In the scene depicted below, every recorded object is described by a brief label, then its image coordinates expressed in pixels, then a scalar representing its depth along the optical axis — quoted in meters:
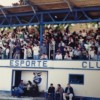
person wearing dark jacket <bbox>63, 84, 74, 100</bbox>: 23.41
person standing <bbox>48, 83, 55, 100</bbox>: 24.03
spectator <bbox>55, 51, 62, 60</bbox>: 24.44
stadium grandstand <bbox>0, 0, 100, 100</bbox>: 23.72
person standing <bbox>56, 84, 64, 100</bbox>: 23.78
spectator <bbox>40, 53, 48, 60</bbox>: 24.91
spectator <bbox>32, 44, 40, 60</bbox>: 25.42
